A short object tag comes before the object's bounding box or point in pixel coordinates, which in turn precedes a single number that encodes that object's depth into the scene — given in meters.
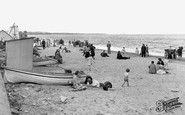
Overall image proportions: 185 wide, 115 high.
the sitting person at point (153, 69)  15.28
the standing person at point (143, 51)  25.14
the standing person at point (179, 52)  24.15
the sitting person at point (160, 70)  15.10
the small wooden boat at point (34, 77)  10.57
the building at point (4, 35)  32.88
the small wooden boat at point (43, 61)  17.72
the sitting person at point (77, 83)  10.37
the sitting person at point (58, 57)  19.89
